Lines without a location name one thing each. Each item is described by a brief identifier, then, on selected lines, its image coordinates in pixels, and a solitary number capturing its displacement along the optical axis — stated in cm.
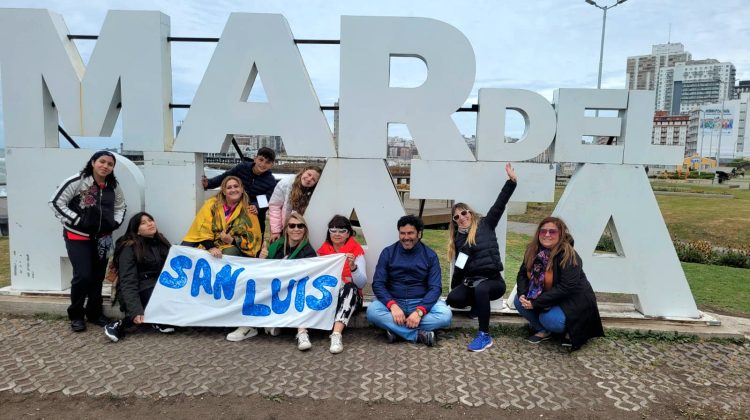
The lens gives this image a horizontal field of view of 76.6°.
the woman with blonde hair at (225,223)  469
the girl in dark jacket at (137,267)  443
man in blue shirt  436
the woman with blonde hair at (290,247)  450
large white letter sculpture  484
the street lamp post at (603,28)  1916
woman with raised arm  447
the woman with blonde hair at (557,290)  421
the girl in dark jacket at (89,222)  434
